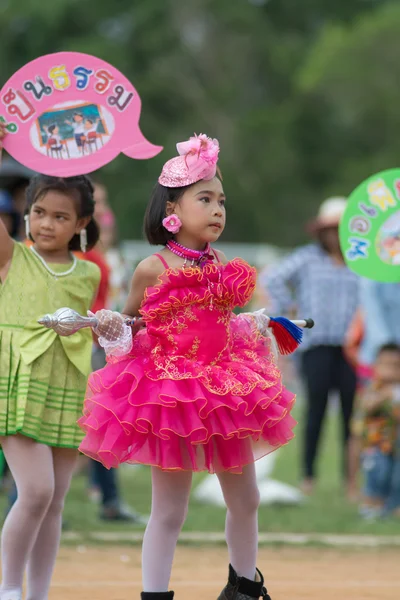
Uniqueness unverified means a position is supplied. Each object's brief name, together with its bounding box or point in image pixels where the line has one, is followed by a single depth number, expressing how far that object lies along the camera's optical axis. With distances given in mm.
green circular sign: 11445
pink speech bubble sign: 10250
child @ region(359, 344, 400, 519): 17297
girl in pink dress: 8961
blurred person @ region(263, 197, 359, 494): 18562
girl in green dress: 9562
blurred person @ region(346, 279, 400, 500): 17734
